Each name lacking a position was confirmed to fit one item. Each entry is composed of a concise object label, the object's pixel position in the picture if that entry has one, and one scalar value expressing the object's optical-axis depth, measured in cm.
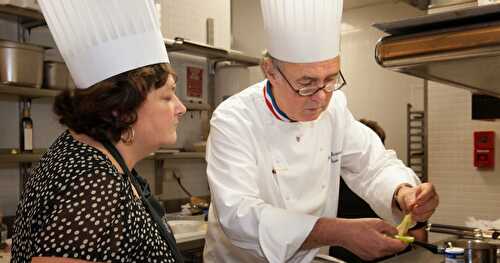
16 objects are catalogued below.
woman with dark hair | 106
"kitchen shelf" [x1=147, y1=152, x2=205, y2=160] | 389
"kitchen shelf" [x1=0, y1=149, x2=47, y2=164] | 288
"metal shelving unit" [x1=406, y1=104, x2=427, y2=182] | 516
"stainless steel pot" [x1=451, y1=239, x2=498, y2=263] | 176
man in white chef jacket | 155
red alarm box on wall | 385
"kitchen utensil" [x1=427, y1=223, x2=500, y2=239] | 204
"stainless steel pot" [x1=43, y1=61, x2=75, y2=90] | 308
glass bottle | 313
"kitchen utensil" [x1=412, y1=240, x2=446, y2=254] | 187
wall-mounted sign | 434
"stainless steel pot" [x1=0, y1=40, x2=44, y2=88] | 280
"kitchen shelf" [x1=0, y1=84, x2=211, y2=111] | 285
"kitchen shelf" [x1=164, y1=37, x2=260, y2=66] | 373
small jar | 151
